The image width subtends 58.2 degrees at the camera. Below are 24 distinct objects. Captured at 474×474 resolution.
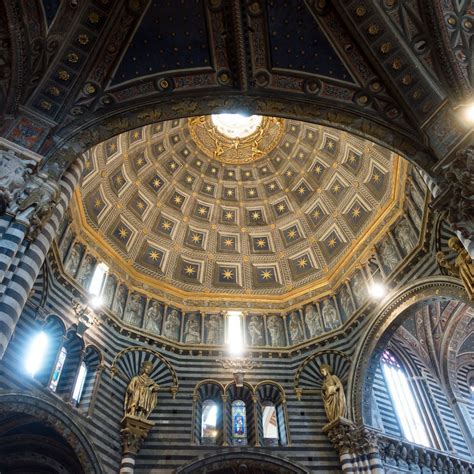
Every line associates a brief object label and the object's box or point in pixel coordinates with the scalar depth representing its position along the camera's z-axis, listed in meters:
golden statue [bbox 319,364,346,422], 17.03
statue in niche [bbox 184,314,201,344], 20.08
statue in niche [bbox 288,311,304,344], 20.48
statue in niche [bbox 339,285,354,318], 19.80
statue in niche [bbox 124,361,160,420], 16.23
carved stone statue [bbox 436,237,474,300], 11.54
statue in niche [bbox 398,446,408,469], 16.47
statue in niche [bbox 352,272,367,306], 19.50
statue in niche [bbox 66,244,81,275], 17.70
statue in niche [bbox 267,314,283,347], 20.58
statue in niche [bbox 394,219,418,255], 17.62
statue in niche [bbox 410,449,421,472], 16.73
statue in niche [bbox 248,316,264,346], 20.52
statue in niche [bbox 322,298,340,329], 20.14
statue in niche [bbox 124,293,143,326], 19.40
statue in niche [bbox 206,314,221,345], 20.27
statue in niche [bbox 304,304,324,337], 20.32
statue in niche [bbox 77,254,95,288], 18.12
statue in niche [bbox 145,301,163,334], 19.75
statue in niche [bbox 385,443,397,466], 16.21
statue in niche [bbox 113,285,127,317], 19.12
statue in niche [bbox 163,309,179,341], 19.94
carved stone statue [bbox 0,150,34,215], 8.89
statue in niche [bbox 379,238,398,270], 18.44
